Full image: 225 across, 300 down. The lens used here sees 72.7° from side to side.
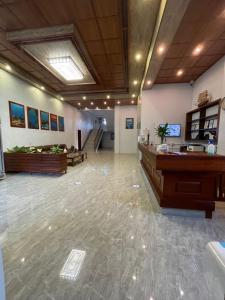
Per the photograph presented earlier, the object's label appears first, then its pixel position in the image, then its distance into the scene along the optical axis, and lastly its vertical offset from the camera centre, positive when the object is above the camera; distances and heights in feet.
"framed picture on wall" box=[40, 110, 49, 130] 27.37 +2.50
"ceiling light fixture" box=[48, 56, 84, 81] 16.83 +7.96
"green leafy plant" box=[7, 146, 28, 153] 19.43 -2.14
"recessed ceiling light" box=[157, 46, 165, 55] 12.83 +7.26
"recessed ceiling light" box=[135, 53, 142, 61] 15.66 +8.15
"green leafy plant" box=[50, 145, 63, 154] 18.99 -2.12
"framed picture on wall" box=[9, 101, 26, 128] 20.52 +2.59
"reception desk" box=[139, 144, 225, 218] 8.54 -2.68
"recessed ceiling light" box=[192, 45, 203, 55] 13.50 +7.68
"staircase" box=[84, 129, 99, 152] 50.33 -3.17
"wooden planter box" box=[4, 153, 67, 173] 18.10 -3.51
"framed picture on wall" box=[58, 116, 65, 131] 33.53 +2.32
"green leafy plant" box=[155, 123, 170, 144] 16.49 +0.34
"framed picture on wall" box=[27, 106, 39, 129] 24.07 +2.51
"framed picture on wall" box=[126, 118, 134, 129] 41.04 +2.92
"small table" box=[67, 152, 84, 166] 24.13 -4.09
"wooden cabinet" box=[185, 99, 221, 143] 15.49 +1.37
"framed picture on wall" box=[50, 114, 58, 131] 30.30 +2.34
